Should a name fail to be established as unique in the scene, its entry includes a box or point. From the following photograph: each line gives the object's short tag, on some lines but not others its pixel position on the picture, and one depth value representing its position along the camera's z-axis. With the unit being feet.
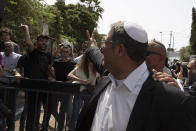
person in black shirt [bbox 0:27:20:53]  13.55
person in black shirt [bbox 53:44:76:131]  10.55
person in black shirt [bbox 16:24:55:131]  11.12
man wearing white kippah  3.89
